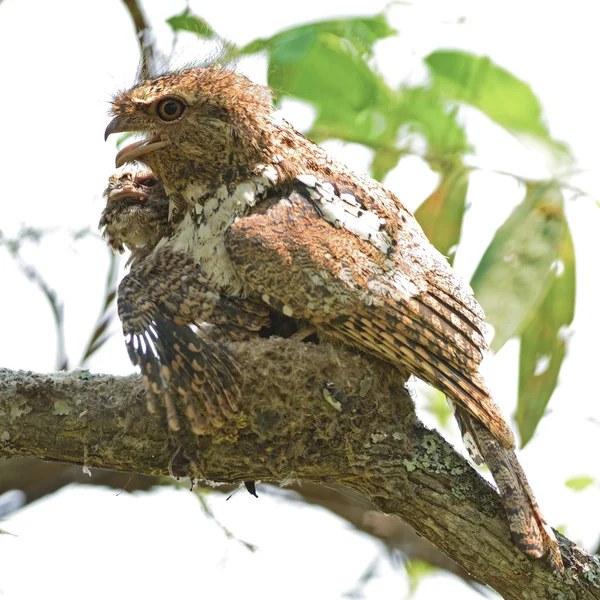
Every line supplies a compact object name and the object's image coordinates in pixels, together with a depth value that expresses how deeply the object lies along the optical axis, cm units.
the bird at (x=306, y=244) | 553
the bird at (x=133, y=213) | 701
